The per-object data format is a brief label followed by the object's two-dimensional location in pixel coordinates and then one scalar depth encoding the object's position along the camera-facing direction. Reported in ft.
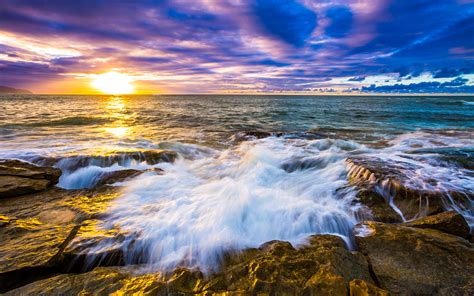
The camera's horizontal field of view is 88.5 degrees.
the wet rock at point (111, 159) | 25.55
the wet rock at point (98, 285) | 8.57
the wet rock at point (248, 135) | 44.55
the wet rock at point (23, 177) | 17.90
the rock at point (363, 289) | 7.55
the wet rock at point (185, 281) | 8.84
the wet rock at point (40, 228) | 10.00
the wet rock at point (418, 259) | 9.04
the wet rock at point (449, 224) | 12.77
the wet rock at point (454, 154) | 25.17
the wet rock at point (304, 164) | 28.07
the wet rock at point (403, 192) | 16.32
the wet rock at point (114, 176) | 22.27
